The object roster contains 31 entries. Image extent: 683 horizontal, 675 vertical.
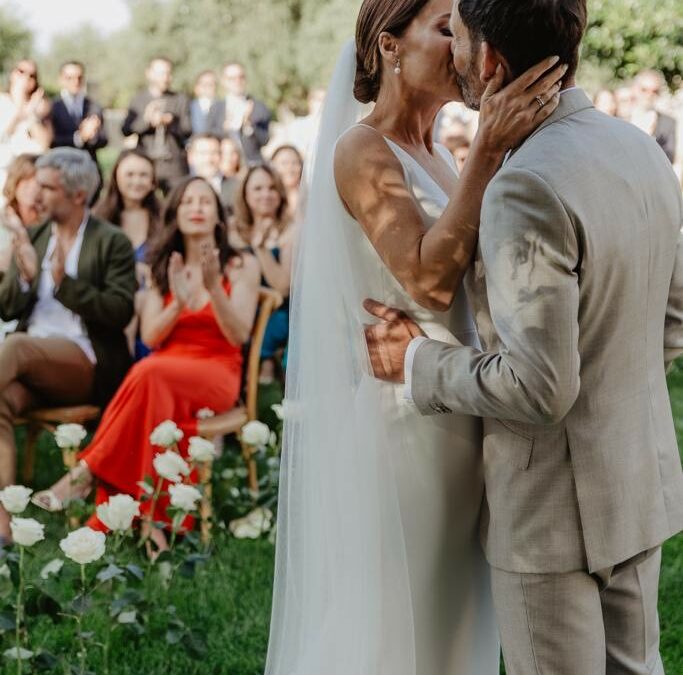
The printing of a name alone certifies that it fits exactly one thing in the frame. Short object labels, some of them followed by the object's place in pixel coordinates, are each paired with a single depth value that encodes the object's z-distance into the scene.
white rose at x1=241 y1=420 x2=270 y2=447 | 4.35
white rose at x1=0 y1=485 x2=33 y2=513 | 3.15
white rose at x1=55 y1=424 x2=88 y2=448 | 3.89
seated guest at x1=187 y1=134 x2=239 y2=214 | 8.98
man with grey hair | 5.48
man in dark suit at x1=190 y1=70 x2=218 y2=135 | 12.12
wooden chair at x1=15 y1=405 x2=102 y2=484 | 5.52
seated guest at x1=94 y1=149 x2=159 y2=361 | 7.39
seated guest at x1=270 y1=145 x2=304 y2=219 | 8.36
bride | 2.61
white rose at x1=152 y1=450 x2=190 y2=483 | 3.70
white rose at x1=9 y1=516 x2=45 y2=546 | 3.03
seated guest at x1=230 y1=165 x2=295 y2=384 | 7.07
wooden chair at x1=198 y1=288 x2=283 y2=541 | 5.35
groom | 2.03
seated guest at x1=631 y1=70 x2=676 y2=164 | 11.55
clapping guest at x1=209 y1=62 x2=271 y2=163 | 11.70
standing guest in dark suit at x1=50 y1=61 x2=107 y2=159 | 12.16
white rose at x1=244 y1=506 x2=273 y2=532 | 4.88
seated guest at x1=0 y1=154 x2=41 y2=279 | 6.75
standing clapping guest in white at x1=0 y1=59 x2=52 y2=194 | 10.81
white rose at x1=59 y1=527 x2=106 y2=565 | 2.95
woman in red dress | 5.23
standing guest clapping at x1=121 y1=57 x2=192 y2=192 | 11.31
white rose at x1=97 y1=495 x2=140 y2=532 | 3.23
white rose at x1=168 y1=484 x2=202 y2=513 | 3.63
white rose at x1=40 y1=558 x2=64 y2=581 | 3.22
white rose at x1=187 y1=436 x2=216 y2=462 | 4.00
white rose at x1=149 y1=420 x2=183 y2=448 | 4.04
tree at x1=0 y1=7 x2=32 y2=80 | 37.56
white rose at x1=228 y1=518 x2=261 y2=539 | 4.84
